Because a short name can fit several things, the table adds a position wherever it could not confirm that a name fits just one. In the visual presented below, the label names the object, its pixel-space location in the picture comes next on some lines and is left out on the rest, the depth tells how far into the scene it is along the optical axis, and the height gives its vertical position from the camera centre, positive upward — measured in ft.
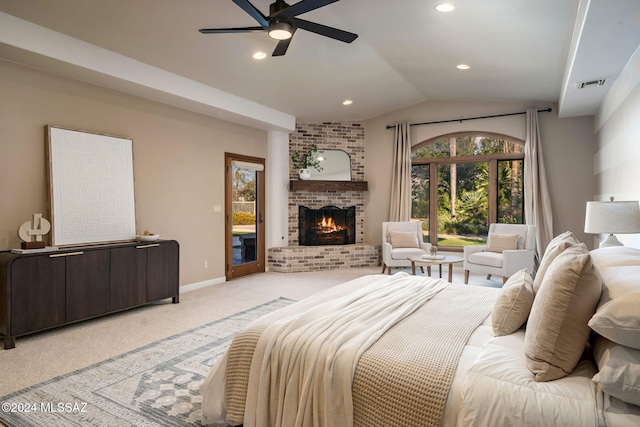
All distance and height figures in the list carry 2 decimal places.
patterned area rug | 7.26 -4.00
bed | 4.40 -2.16
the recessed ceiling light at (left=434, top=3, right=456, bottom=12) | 11.28 +5.95
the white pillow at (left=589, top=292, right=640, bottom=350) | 4.22 -1.29
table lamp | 10.32 -0.31
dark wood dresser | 10.98 -2.55
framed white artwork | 12.97 +0.69
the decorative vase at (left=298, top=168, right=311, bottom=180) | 24.68 +2.15
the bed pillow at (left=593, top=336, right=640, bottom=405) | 4.18 -1.86
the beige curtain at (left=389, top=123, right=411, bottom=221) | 24.50 +2.07
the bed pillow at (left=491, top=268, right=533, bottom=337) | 6.37 -1.74
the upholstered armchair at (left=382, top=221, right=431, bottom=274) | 20.63 -2.07
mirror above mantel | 25.70 +2.67
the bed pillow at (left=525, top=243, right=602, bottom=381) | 4.83 -1.44
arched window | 22.16 +1.28
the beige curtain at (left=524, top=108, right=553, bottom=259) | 20.15 +0.93
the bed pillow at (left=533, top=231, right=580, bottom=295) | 6.96 -0.89
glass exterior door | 20.83 -0.53
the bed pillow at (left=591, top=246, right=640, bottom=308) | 4.74 -0.95
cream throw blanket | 5.46 -2.41
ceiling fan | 8.96 +4.75
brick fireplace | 23.56 +0.09
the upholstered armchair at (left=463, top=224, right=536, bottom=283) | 17.25 -2.18
